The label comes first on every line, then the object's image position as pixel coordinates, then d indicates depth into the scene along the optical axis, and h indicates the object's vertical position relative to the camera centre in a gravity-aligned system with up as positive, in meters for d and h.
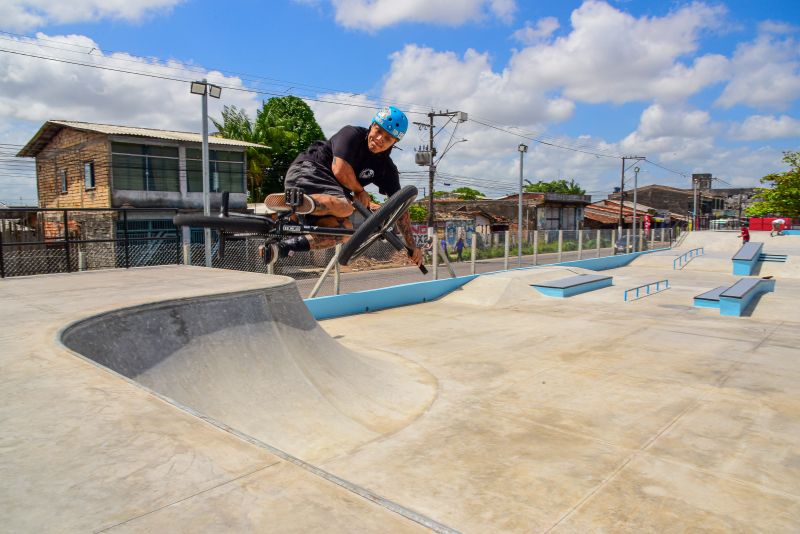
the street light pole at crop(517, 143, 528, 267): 24.84 +3.99
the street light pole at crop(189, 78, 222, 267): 12.70 +3.42
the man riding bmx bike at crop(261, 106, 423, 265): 6.70 +0.77
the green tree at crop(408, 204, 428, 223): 53.50 +1.84
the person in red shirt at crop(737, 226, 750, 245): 29.19 -0.19
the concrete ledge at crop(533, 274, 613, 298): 15.58 -1.69
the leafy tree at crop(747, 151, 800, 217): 48.03 +3.74
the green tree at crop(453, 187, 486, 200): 75.28 +5.72
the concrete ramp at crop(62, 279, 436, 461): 4.68 -1.44
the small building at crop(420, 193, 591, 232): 52.40 +2.40
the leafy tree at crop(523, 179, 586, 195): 83.00 +7.14
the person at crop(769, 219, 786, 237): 34.09 +0.38
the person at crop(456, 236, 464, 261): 28.54 -0.94
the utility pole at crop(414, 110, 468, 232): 29.88 +4.27
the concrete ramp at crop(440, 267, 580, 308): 14.73 -1.79
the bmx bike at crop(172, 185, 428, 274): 5.89 +0.06
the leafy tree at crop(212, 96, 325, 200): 32.47 +6.33
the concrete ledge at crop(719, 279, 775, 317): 12.52 -1.74
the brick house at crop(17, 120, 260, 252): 22.77 +2.85
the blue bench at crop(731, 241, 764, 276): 21.73 -1.27
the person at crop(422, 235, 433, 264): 25.83 -0.83
